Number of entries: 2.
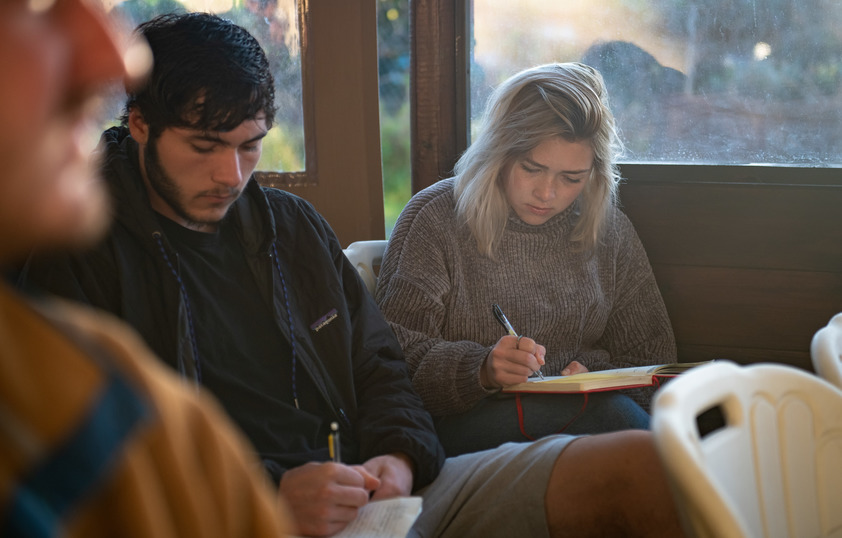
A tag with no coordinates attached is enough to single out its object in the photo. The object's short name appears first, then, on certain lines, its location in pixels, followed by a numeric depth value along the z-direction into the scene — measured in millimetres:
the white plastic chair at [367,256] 2084
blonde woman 1892
